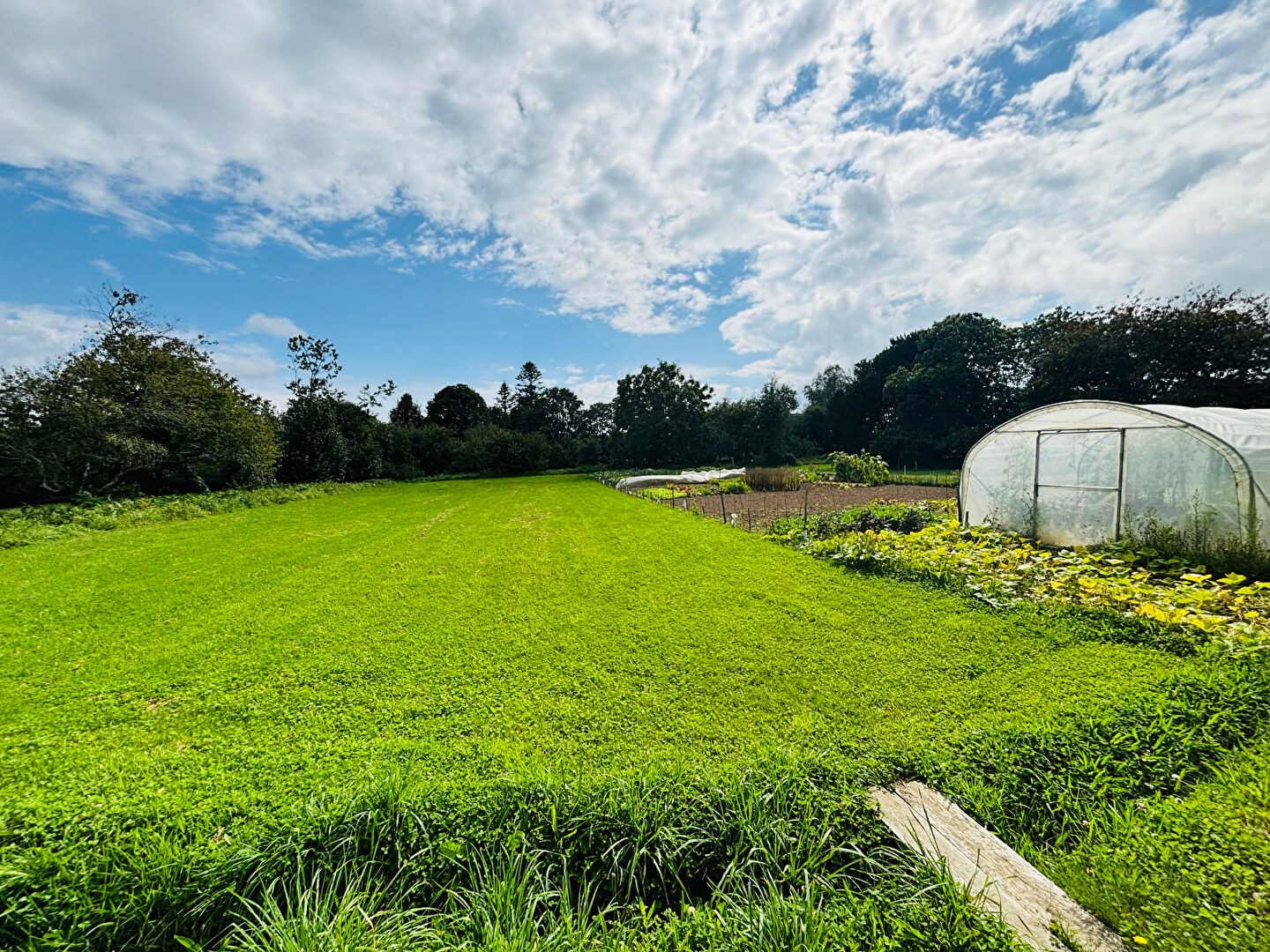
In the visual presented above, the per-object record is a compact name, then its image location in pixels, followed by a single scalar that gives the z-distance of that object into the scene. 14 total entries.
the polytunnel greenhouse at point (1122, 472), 5.68
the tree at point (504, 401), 52.91
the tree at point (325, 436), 26.83
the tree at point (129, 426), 14.71
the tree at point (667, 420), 36.03
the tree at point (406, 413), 49.50
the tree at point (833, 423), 43.97
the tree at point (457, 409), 50.72
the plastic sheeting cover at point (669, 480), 23.47
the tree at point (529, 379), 53.94
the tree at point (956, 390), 34.28
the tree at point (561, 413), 51.09
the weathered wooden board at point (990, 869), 1.63
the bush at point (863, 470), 20.78
